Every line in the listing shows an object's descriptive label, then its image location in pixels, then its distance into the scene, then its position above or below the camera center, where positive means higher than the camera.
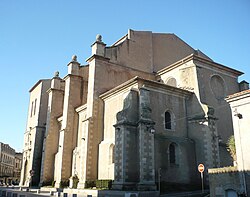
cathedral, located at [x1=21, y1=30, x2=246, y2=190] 21.72 +5.38
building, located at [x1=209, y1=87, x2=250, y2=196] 14.38 +0.66
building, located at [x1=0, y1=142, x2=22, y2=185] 72.06 +3.58
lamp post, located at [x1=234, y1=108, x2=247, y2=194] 14.69 +3.40
